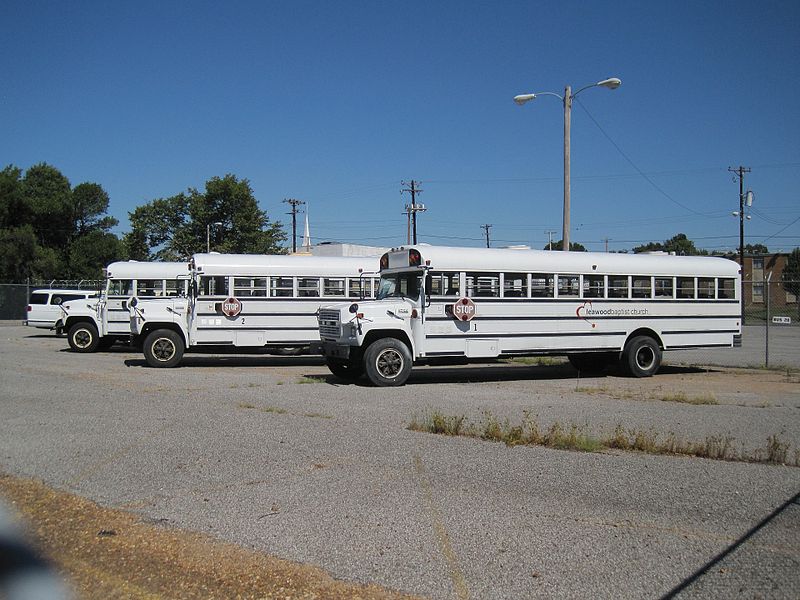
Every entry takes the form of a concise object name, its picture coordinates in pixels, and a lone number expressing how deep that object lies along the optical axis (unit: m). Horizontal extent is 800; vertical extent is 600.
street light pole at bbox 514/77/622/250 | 20.24
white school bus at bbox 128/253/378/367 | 17.55
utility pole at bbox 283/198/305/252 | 68.56
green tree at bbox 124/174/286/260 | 54.66
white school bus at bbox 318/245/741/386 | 13.90
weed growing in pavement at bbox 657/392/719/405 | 11.68
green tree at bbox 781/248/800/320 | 55.04
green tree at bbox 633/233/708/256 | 97.76
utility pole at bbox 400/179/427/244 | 56.97
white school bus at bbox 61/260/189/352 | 20.03
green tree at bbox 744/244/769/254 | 89.68
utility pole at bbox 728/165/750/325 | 52.59
